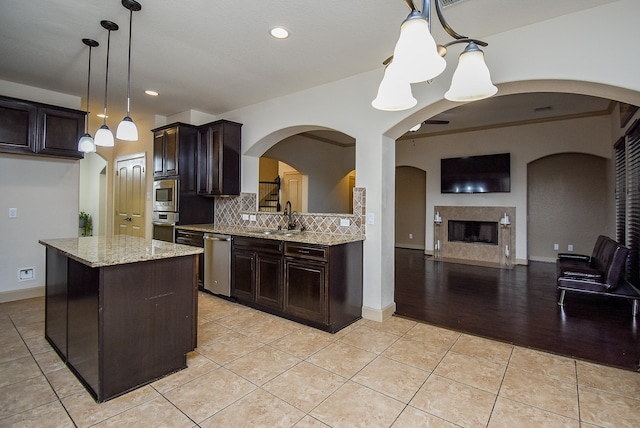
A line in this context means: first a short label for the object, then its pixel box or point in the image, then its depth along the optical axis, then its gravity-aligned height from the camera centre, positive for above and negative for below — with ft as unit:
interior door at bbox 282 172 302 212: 27.68 +2.56
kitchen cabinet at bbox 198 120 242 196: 15.34 +2.87
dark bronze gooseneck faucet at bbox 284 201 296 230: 13.78 -0.19
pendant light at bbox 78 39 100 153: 10.00 +2.34
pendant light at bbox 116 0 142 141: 8.58 +2.33
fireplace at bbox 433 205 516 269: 22.47 -1.19
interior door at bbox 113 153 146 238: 18.66 +1.25
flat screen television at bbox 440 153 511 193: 22.21 +3.28
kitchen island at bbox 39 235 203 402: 6.71 -2.21
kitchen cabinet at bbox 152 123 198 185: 15.66 +3.22
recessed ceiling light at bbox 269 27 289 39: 8.98 +5.29
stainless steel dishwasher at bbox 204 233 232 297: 13.37 -2.01
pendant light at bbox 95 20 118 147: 9.23 +2.30
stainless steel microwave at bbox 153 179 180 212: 15.76 +1.10
